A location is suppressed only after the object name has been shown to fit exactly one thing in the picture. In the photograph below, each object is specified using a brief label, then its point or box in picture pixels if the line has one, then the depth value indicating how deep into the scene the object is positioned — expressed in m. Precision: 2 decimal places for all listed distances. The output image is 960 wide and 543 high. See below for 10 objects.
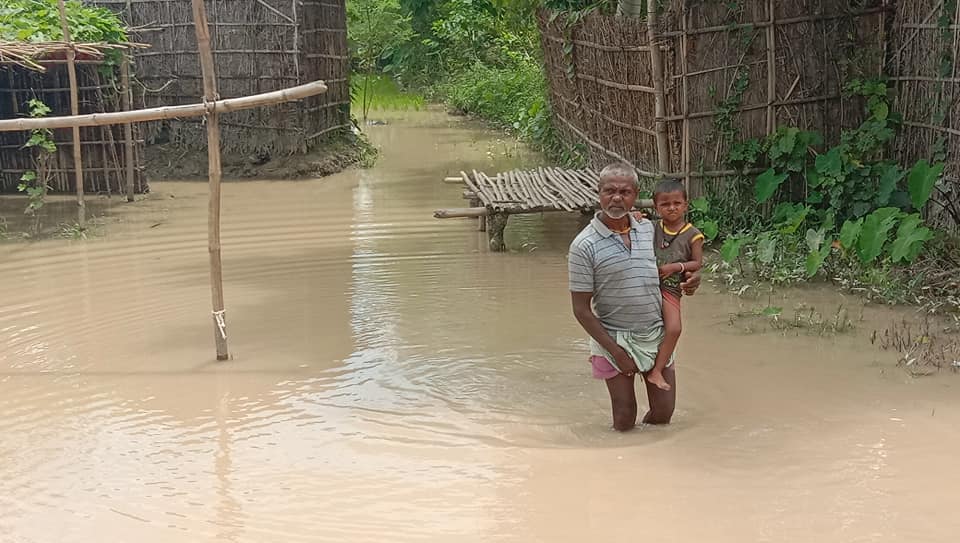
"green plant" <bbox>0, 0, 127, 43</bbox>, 10.27
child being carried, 4.50
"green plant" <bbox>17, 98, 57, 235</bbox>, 10.14
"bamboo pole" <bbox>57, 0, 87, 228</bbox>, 9.91
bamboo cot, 8.64
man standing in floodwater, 4.40
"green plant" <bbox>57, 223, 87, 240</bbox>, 9.73
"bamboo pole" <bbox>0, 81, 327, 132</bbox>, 5.91
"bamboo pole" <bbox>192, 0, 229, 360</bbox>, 5.95
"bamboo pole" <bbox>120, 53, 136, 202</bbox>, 11.51
